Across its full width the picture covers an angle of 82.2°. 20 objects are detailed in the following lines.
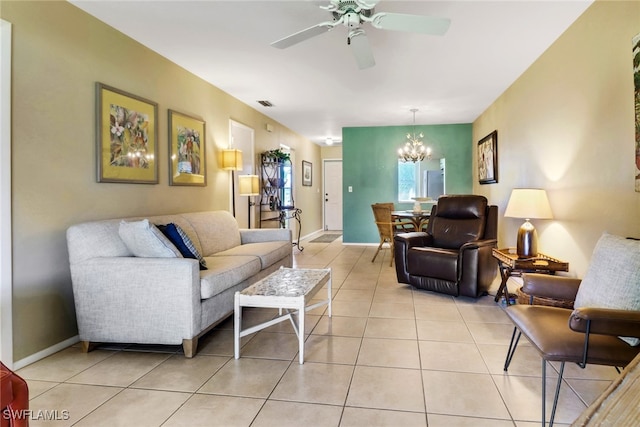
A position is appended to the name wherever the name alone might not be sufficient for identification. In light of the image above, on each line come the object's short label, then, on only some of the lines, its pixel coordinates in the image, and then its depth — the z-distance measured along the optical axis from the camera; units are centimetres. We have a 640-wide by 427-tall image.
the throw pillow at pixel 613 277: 162
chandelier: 629
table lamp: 307
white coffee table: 226
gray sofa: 230
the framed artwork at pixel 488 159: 536
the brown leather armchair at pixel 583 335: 148
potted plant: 607
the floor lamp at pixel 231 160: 462
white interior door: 1021
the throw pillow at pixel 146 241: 241
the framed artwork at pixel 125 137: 283
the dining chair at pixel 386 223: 532
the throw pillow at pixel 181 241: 274
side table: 291
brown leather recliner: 353
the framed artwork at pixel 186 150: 369
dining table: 539
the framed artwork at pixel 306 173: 852
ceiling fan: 216
